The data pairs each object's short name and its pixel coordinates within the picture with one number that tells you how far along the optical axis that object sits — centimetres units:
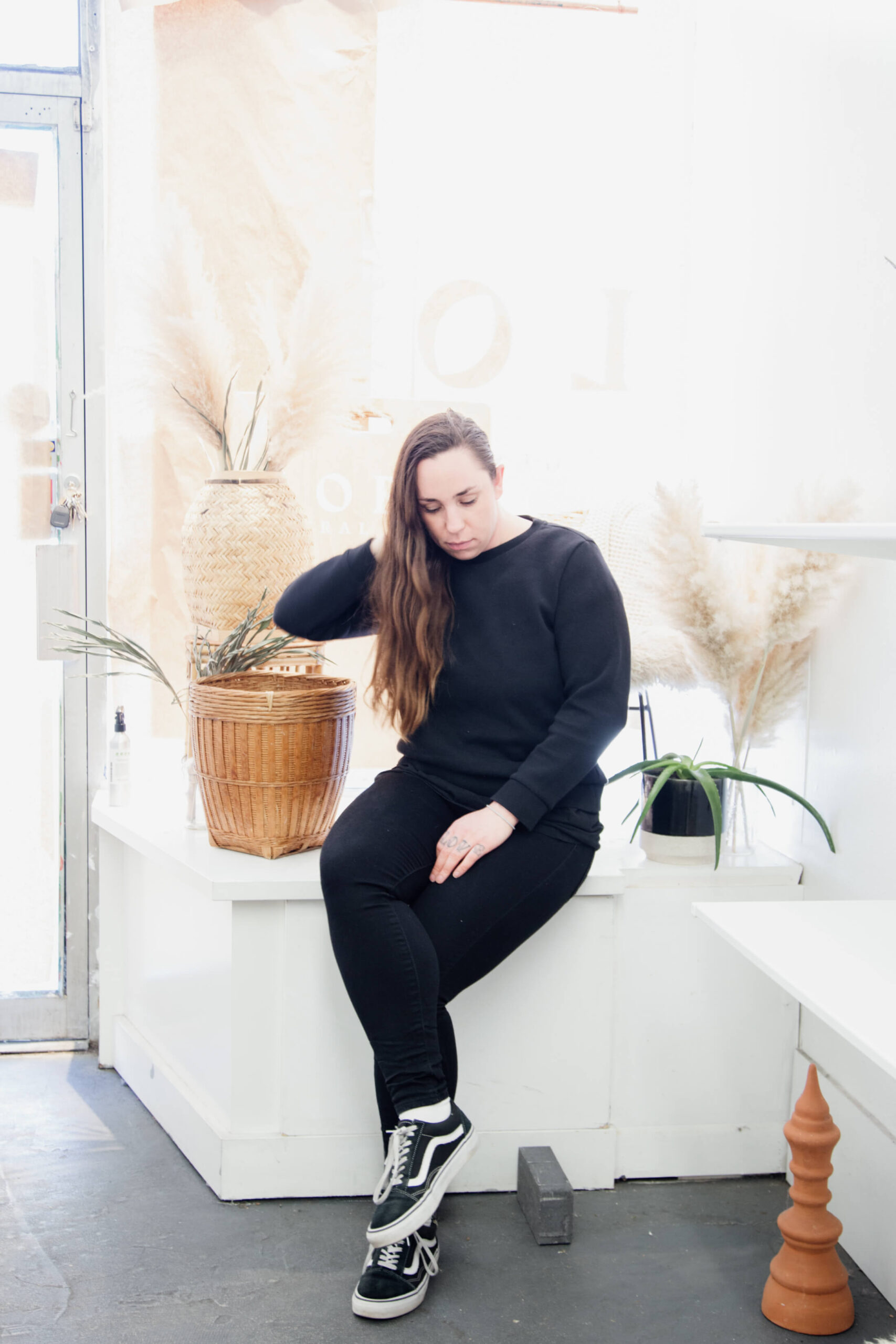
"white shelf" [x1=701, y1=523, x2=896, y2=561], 113
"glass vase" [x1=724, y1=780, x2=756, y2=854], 220
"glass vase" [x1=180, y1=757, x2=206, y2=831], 226
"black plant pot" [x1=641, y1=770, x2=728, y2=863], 214
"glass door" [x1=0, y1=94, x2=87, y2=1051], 249
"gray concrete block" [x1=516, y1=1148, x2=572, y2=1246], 186
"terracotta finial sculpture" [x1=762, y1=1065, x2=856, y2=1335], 167
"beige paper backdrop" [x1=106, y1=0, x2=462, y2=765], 249
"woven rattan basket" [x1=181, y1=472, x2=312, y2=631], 218
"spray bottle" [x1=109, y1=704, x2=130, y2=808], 244
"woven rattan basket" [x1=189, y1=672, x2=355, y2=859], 199
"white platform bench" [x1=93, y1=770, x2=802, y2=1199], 197
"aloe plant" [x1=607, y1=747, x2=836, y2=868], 209
